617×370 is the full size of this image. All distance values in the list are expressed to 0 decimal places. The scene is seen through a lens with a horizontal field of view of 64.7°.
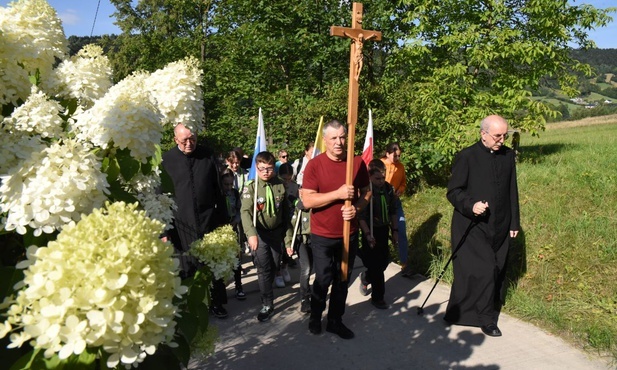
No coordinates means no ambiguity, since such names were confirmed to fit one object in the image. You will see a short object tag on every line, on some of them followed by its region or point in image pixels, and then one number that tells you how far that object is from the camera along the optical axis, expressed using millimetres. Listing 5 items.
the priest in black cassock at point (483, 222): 5062
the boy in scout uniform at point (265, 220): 5539
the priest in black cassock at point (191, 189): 4980
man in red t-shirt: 4703
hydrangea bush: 1096
